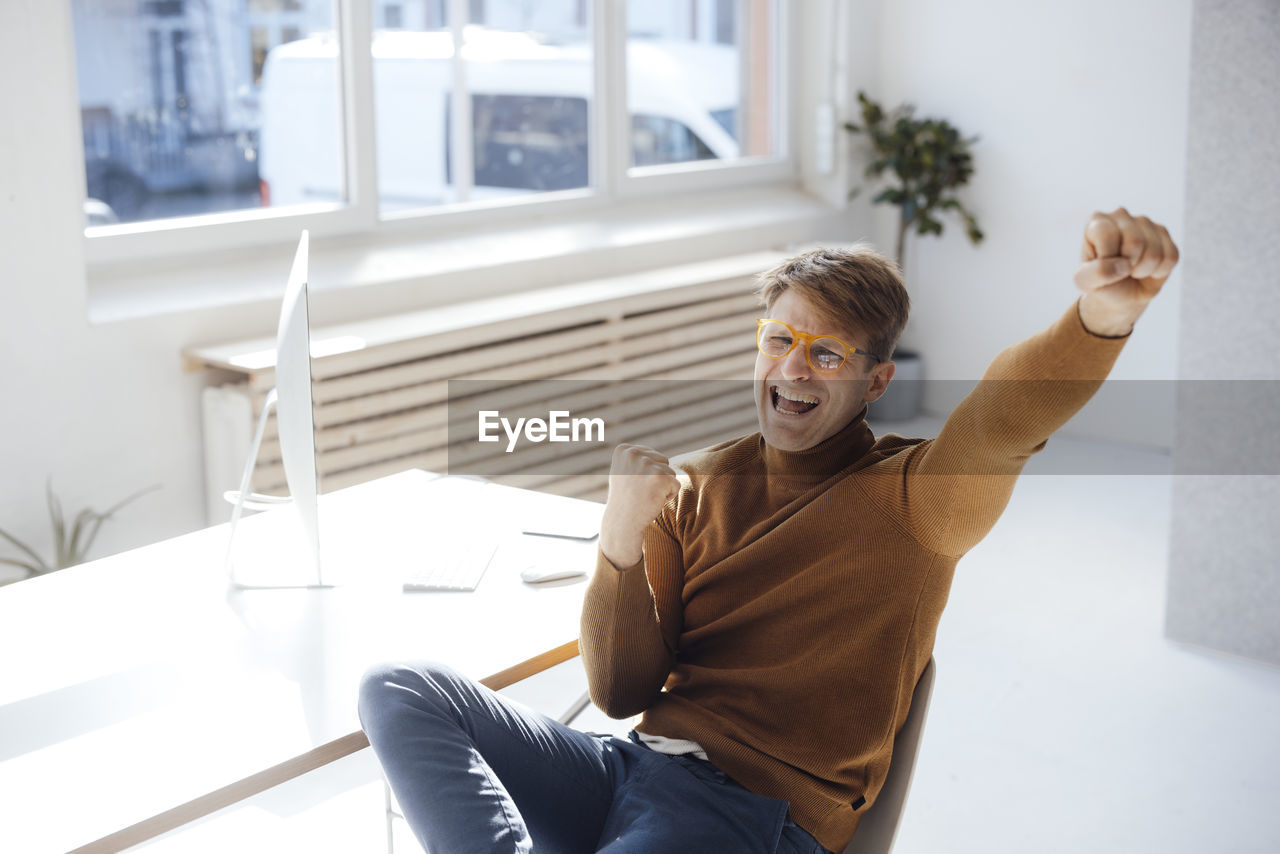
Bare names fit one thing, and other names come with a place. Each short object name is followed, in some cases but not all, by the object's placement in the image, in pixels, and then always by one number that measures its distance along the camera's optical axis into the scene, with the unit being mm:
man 1351
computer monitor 1658
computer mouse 1912
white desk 1359
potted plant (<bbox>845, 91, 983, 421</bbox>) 5141
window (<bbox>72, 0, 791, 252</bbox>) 3469
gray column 2873
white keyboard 1891
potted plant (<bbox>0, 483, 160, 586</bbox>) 3029
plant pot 5343
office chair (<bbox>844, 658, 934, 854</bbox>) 1499
